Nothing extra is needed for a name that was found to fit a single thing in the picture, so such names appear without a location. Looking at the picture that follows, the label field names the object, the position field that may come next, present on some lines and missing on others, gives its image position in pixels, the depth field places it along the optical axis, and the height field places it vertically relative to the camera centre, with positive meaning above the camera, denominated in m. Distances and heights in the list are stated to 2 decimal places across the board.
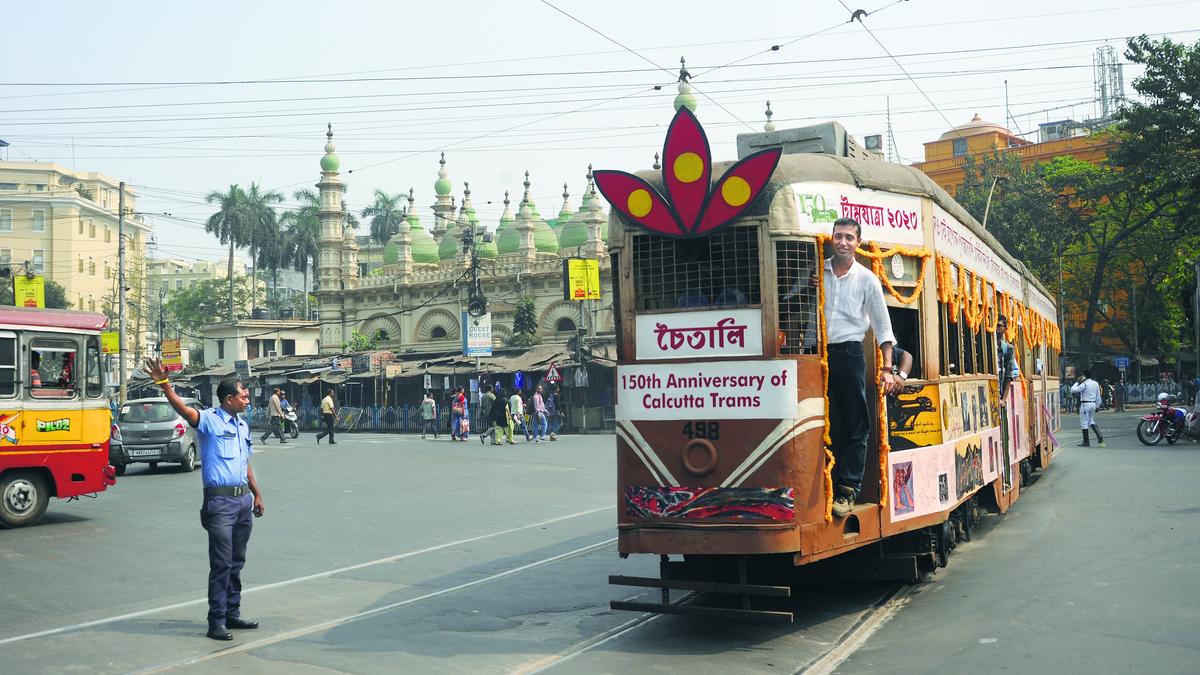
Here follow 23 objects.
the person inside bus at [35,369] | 13.72 +0.45
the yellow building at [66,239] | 93.31 +14.20
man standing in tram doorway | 7.18 +0.25
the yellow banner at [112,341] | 33.06 +1.94
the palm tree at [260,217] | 85.12 +14.01
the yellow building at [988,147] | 70.75 +15.33
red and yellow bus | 13.51 -0.10
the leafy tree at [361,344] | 68.69 +3.25
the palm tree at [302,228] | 87.56 +13.46
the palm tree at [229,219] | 84.25 +13.67
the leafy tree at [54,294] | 72.93 +7.35
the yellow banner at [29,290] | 28.65 +3.17
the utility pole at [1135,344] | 53.71 +1.40
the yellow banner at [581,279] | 43.78 +4.40
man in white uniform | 24.84 -0.61
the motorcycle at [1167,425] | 24.28 -1.18
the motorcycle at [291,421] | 37.79 -0.79
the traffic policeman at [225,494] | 7.46 -0.64
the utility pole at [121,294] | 36.44 +3.63
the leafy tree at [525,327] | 54.79 +3.34
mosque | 62.62 +7.26
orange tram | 6.84 +0.11
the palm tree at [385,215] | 95.31 +15.46
